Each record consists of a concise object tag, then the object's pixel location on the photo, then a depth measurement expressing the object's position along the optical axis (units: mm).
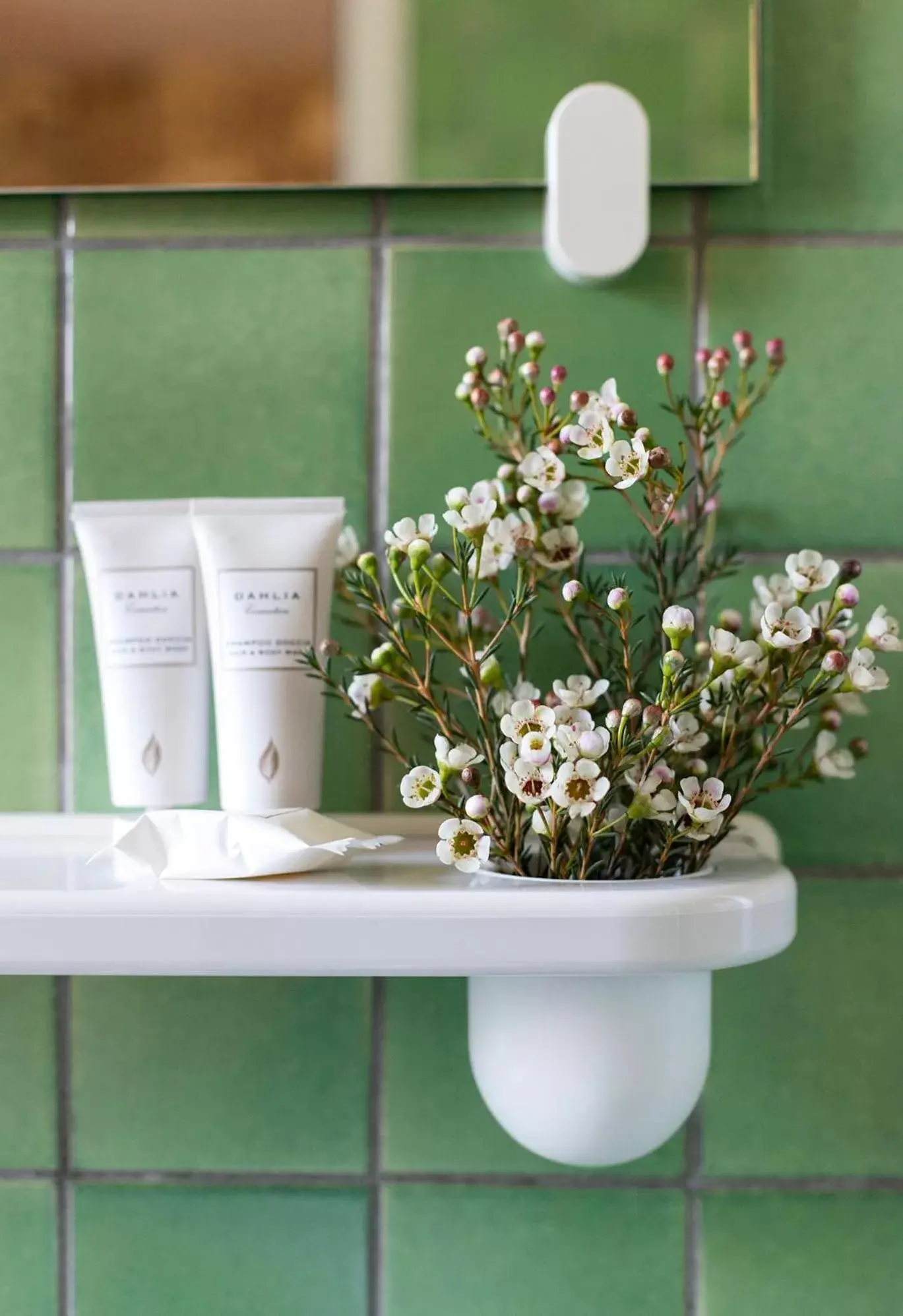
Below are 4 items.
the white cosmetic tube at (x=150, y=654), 549
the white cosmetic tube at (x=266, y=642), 537
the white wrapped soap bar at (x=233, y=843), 469
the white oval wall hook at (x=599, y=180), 585
